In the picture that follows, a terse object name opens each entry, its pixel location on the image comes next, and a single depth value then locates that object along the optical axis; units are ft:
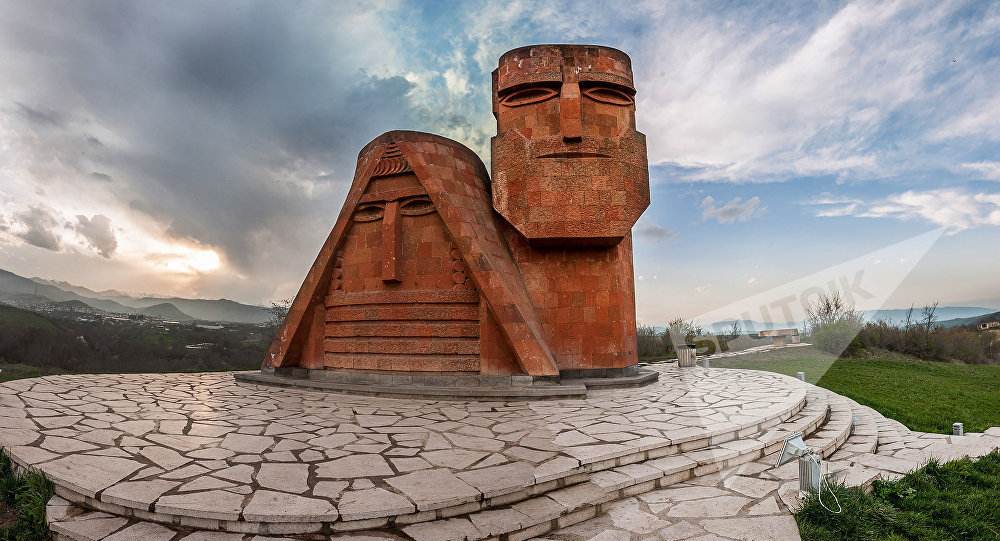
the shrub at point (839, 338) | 54.24
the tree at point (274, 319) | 71.50
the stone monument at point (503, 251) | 25.94
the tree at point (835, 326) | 54.49
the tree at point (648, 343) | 58.18
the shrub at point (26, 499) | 10.09
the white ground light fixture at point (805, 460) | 11.40
